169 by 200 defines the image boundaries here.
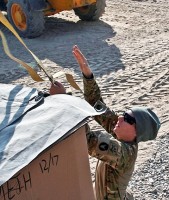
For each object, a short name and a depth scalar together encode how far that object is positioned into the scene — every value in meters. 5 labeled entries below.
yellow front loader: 17.00
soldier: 4.79
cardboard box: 3.53
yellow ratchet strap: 4.35
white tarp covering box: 3.45
